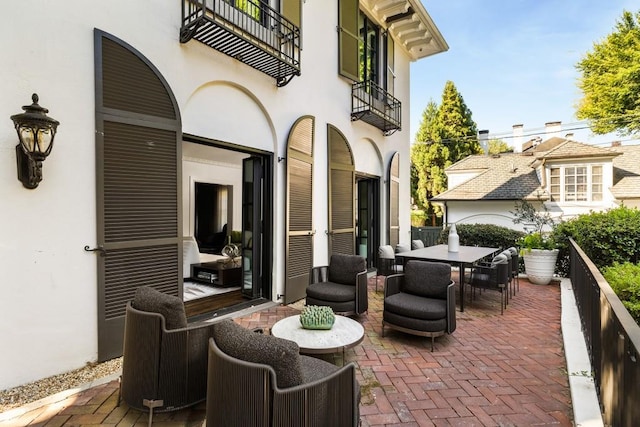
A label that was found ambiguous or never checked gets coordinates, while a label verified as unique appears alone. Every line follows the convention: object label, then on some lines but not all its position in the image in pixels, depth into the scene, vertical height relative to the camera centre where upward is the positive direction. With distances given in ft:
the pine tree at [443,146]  63.41 +13.68
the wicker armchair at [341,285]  14.03 -3.37
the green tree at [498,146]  100.37 +21.58
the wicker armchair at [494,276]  15.92 -3.18
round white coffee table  8.79 -3.62
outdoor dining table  16.35 -2.36
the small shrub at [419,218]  64.54 -0.87
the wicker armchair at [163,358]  7.18 -3.30
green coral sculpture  9.91 -3.27
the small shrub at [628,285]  11.13 -2.75
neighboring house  39.17 +3.66
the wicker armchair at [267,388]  5.15 -2.95
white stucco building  8.96 +2.65
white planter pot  21.97 -3.53
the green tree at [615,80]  35.81 +15.46
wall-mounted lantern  8.34 +2.03
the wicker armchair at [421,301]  11.78 -3.43
